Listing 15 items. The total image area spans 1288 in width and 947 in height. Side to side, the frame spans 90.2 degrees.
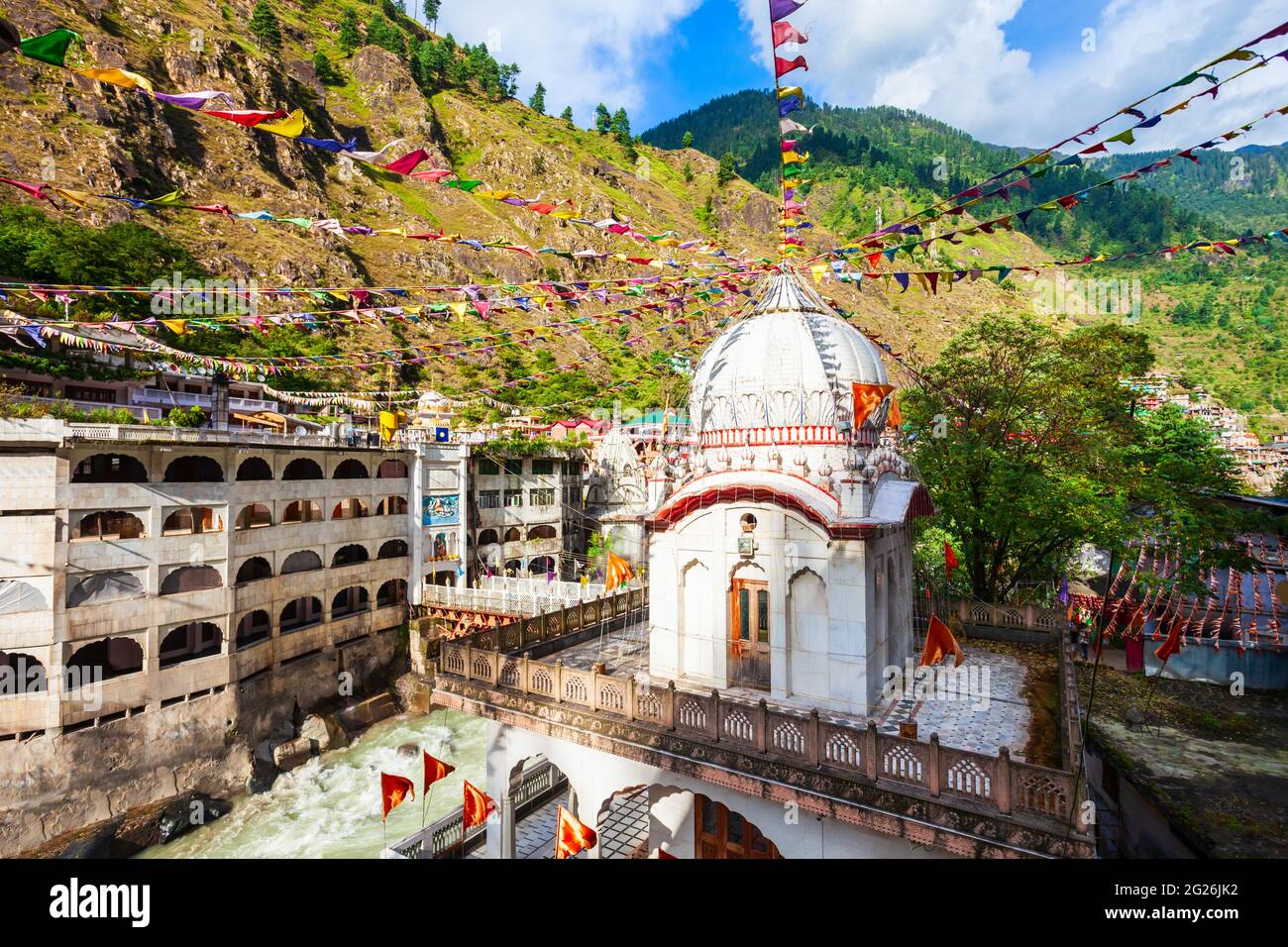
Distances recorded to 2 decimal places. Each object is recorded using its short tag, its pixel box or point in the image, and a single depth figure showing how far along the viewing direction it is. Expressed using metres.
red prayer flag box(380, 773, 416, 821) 12.74
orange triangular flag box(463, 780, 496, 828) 13.17
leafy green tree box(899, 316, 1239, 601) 21.73
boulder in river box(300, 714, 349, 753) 31.03
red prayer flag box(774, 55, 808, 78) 9.77
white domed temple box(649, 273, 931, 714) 13.34
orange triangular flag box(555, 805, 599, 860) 11.54
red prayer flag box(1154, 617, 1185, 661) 14.19
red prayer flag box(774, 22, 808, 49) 9.30
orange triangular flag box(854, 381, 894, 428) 13.88
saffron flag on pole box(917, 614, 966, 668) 12.03
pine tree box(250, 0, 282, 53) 116.06
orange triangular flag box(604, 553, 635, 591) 17.97
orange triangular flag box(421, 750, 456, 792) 12.98
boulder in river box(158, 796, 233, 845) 24.58
